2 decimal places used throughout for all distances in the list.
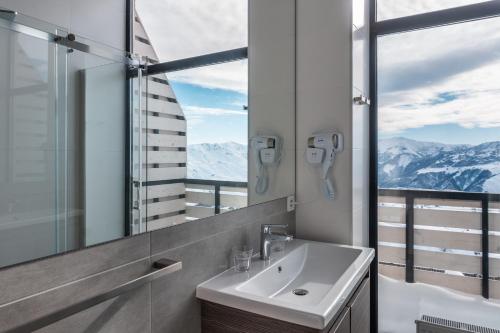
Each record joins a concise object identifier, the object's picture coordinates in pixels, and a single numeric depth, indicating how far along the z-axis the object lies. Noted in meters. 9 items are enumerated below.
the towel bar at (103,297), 0.71
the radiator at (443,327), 1.99
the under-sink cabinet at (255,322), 1.15
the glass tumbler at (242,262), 1.47
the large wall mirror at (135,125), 0.75
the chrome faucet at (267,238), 1.64
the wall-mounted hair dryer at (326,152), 1.98
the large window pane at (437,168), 1.96
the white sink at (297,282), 1.13
